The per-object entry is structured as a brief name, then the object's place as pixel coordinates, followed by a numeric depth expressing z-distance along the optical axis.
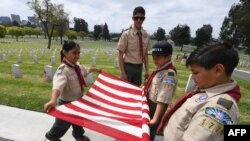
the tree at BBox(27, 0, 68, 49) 24.01
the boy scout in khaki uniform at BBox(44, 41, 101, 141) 1.94
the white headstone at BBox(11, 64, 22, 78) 5.27
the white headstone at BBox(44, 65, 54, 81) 4.90
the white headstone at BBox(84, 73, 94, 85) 4.62
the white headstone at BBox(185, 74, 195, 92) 4.41
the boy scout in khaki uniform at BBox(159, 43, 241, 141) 0.83
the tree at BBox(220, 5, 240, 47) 26.71
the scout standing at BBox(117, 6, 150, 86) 2.41
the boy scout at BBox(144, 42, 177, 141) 1.56
